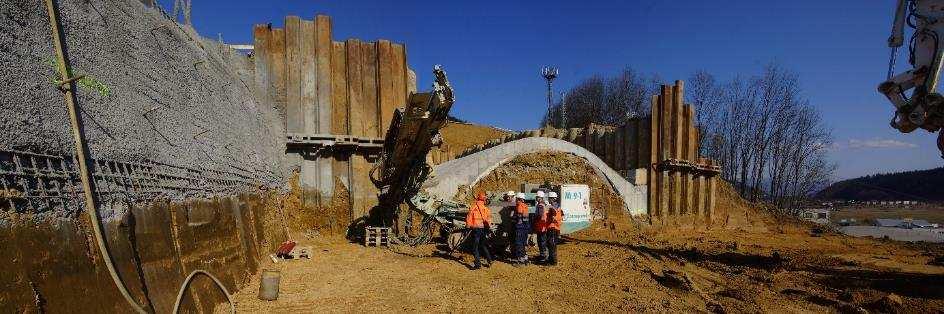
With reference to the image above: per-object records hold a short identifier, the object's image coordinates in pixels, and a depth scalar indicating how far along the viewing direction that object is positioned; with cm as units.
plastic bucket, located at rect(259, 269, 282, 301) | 680
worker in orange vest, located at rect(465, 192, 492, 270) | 1055
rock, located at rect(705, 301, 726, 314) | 749
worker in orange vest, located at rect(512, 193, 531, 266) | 1095
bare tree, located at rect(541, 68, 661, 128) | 4388
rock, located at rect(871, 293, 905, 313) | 762
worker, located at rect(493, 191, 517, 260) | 1173
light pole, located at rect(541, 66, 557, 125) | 3912
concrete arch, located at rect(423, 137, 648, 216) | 1675
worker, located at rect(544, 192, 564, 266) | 1092
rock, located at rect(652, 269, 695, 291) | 923
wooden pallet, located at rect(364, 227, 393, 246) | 1309
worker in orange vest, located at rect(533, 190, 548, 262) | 1109
